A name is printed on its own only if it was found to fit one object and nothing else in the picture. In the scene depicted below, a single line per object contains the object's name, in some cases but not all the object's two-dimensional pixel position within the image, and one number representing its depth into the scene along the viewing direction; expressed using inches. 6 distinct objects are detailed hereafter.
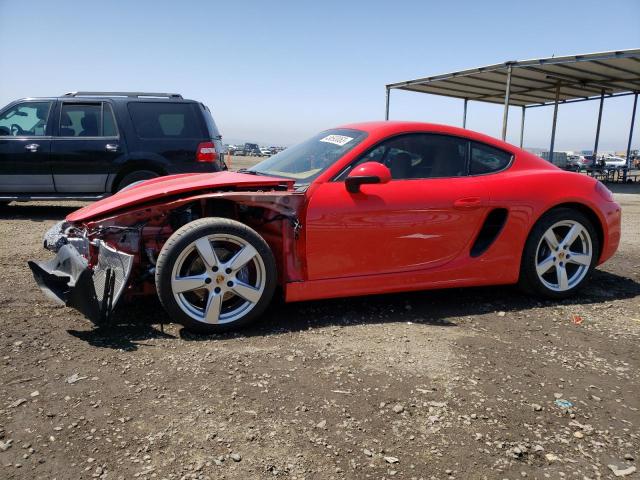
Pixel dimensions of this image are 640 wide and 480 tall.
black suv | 287.1
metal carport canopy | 509.4
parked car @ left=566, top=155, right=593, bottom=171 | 902.4
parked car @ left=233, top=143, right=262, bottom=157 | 2349.9
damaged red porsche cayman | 123.0
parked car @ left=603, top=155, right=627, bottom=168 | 1505.3
